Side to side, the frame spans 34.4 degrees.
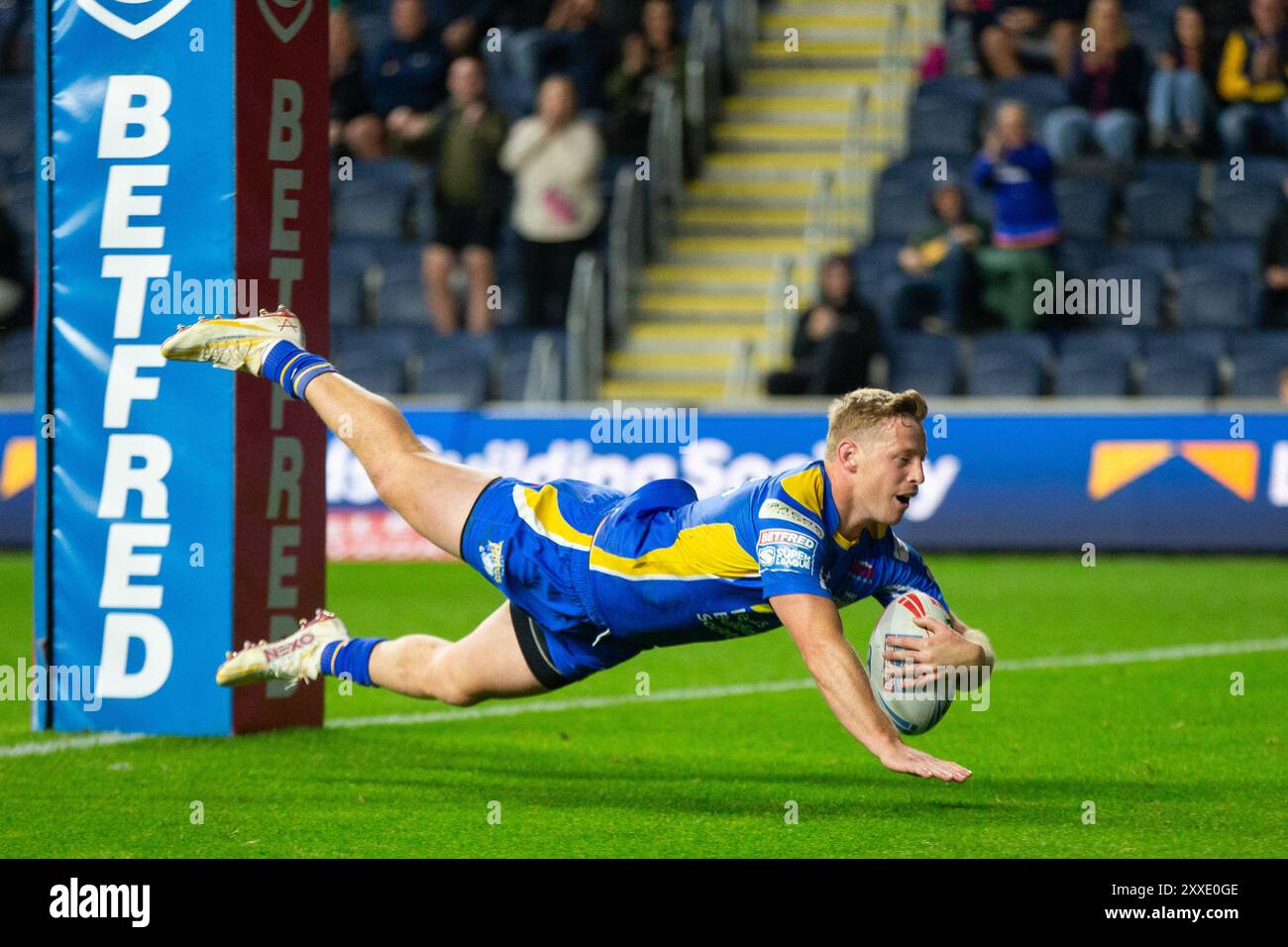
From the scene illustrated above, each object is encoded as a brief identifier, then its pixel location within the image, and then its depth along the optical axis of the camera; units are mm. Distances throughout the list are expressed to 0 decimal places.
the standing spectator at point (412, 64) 18906
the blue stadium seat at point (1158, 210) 17719
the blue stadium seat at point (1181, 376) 16297
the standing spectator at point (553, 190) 17344
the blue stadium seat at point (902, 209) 18594
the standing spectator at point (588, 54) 19078
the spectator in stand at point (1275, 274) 16734
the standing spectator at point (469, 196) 17547
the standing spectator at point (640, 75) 18766
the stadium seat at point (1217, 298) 16906
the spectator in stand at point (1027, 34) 18656
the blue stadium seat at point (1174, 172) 17812
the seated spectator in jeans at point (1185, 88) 17453
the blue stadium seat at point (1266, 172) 17531
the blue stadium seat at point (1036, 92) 18562
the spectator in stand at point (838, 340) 16281
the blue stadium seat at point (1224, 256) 17219
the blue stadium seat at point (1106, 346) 16688
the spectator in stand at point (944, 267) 16922
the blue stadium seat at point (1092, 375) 16578
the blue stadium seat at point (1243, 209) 17500
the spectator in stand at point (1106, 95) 17547
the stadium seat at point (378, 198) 19375
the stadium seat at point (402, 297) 18656
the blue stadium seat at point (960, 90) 19000
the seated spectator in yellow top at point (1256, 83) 17484
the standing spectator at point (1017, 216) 16188
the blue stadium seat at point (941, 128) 18828
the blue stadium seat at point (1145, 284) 17078
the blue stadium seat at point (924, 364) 16734
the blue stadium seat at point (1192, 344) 16531
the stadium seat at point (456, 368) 17562
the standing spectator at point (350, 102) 19344
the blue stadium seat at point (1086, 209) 17719
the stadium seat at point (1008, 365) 16672
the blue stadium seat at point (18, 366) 17781
